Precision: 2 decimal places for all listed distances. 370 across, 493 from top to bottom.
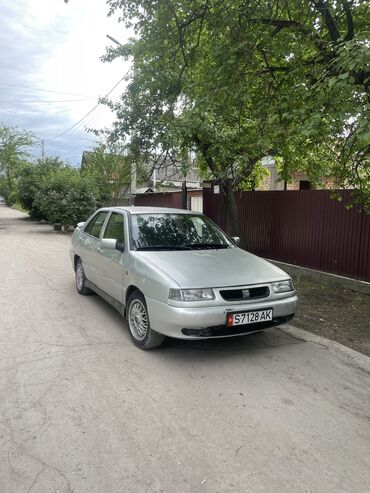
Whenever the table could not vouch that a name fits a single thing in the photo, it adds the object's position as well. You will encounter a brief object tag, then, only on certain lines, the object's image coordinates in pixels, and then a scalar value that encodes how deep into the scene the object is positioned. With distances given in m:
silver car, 3.99
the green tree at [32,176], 24.42
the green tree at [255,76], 4.46
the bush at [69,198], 18.22
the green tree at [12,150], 26.49
